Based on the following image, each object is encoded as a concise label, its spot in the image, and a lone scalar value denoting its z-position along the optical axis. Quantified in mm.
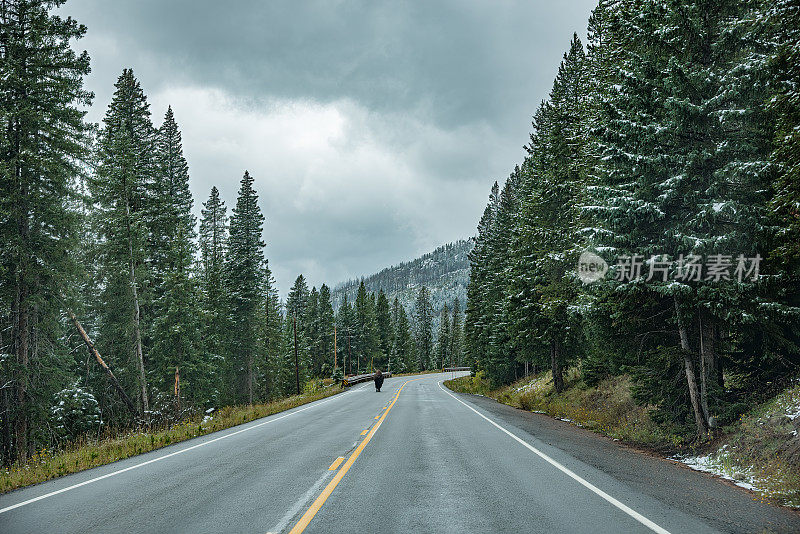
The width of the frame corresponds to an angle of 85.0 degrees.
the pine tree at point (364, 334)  81250
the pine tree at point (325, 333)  79188
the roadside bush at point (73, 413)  19814
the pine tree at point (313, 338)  77188
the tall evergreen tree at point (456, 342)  100750
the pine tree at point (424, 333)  102500
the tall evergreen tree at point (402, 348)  84875
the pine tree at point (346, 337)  81000
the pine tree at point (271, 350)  49906
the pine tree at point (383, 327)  86438
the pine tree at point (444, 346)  105875
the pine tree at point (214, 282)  33500
